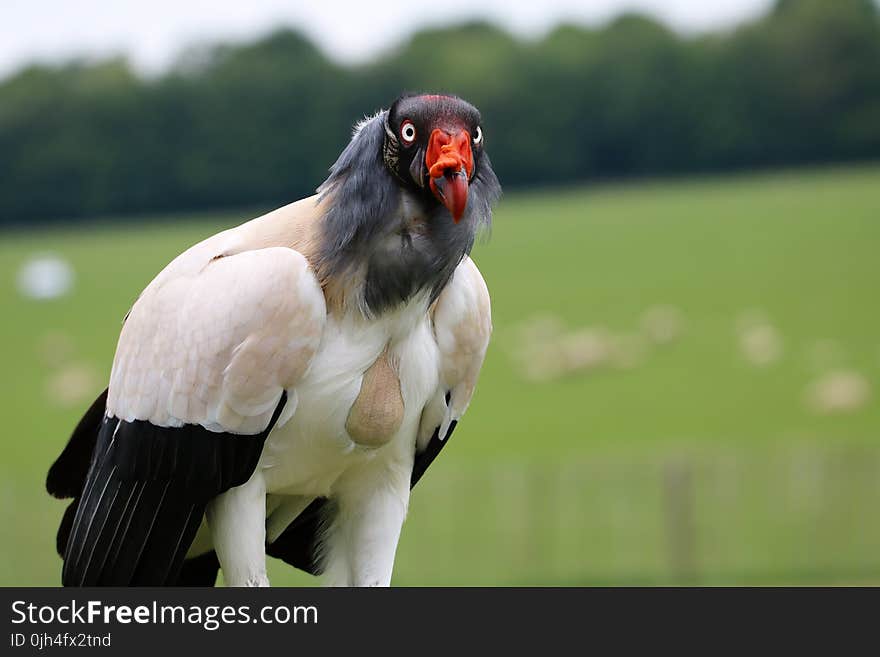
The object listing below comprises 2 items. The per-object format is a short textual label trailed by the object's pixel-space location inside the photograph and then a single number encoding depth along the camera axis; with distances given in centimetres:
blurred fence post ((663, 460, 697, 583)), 3822
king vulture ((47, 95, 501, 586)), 798
